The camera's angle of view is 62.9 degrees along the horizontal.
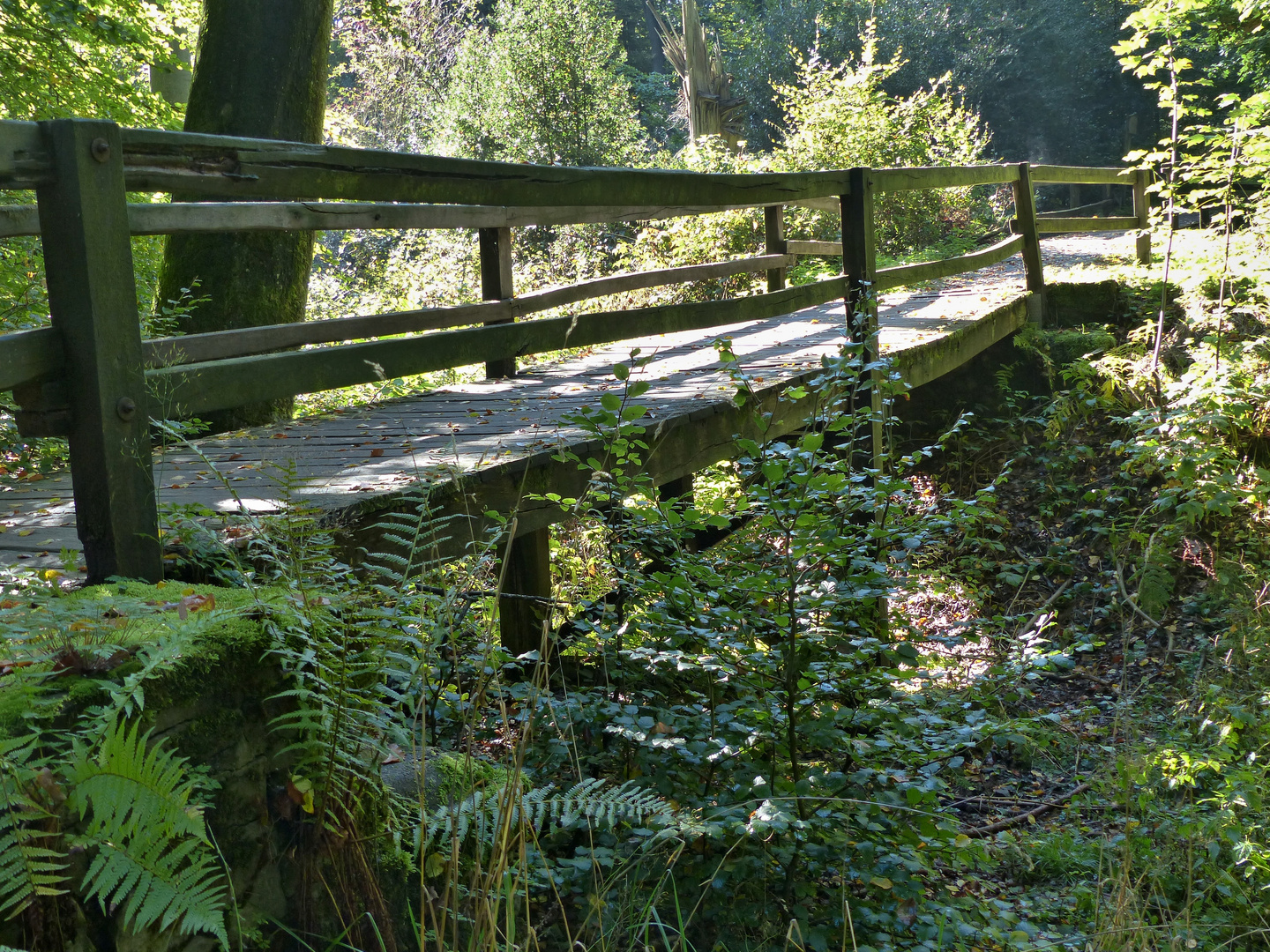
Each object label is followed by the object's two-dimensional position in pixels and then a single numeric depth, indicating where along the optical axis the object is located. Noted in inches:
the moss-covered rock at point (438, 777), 94.3
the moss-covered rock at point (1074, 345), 348.8
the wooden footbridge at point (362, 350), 94.6
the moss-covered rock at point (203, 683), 68.0
